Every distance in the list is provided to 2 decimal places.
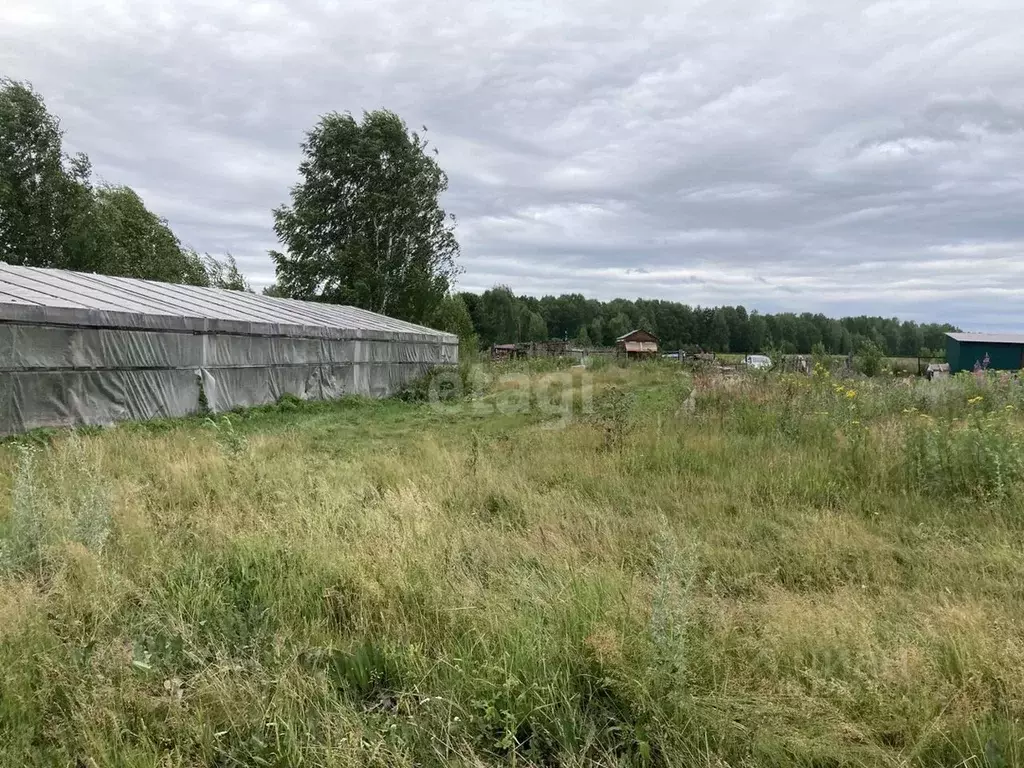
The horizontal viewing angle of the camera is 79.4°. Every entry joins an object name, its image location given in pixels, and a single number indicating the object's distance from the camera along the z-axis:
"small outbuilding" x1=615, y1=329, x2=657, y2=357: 41.03
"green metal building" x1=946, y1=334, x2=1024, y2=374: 30.30
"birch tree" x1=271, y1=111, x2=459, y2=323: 29.25
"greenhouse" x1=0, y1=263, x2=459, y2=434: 9.98
